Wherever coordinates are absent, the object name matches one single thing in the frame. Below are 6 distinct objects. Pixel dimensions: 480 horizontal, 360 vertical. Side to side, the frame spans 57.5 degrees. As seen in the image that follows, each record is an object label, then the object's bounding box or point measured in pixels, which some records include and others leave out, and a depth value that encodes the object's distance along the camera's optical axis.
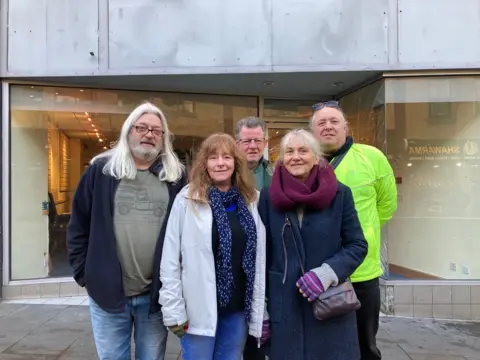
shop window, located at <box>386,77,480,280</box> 5.74
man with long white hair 2.49
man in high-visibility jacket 2.81
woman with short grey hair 2.33
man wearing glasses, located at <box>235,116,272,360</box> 3.19
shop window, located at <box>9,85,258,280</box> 6.17
